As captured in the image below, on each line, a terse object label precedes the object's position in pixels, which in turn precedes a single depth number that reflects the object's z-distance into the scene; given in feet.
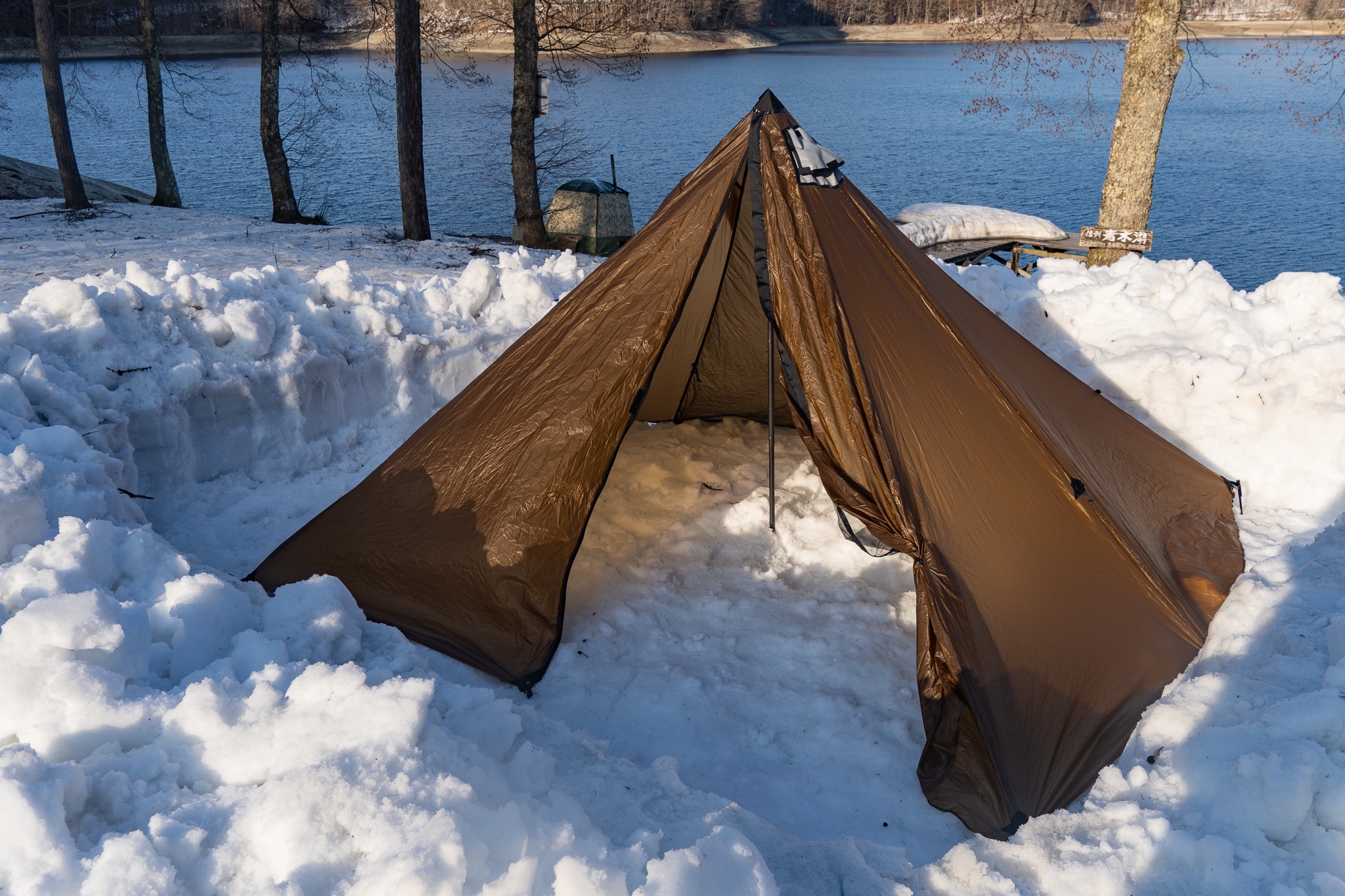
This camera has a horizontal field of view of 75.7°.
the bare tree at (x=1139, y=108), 24.04
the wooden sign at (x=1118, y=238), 24.45
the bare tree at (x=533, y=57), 34.32
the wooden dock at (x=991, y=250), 44.37
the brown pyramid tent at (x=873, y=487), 10.54
